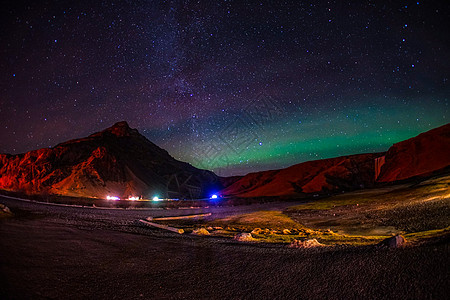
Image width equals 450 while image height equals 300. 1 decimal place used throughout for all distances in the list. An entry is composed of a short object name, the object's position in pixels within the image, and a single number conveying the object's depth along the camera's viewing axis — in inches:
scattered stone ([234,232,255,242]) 361.6
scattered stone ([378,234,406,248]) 199.2
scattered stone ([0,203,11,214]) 574.1
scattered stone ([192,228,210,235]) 446.9
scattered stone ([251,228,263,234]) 455.2
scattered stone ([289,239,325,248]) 276.3
